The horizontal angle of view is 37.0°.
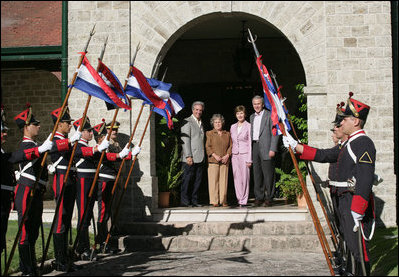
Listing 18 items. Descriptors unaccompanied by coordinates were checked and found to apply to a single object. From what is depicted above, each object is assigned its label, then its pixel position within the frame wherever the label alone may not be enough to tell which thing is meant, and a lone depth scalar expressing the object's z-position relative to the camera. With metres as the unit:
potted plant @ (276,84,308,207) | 9.52
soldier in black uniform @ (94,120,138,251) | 8.45
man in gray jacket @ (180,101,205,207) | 10.00
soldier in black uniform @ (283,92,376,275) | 5.55
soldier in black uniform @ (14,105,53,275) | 6.47
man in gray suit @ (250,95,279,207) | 9.66
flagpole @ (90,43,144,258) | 8.28
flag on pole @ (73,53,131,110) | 6.79
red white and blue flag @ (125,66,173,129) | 7.95
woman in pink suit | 9.84
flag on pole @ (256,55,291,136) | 6.60
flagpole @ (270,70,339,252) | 7.58
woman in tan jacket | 9.91
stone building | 9.23
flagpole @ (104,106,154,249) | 8.33
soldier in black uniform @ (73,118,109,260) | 7.90
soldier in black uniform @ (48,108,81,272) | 7.11
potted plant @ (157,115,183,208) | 10.08
